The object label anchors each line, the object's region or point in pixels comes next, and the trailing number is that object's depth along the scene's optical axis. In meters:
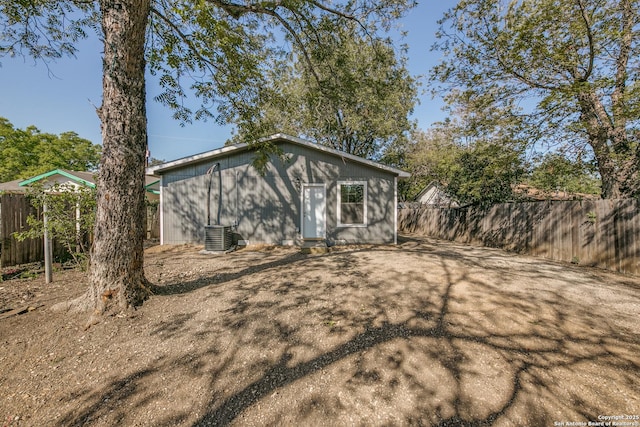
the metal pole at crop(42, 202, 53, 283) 4.41
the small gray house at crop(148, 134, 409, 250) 8.71
